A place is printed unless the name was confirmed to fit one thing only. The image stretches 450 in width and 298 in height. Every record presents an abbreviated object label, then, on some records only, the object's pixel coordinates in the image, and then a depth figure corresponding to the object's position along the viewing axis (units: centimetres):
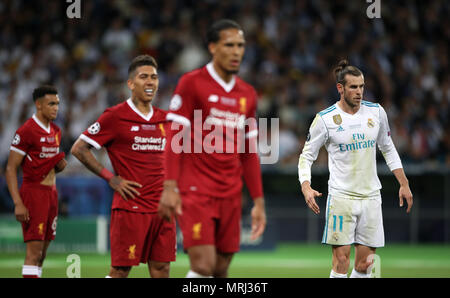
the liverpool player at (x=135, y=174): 1508
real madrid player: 1642
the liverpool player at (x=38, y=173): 1866
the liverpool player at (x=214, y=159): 1184
